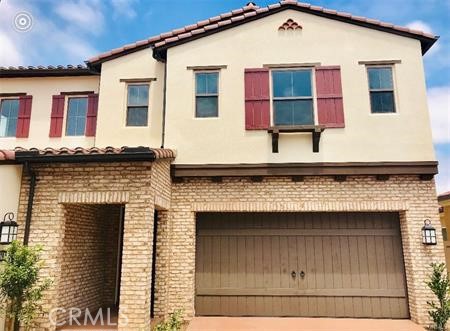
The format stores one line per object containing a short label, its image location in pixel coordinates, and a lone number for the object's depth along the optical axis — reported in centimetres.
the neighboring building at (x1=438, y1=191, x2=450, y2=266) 1310
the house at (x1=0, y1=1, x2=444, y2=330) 775
